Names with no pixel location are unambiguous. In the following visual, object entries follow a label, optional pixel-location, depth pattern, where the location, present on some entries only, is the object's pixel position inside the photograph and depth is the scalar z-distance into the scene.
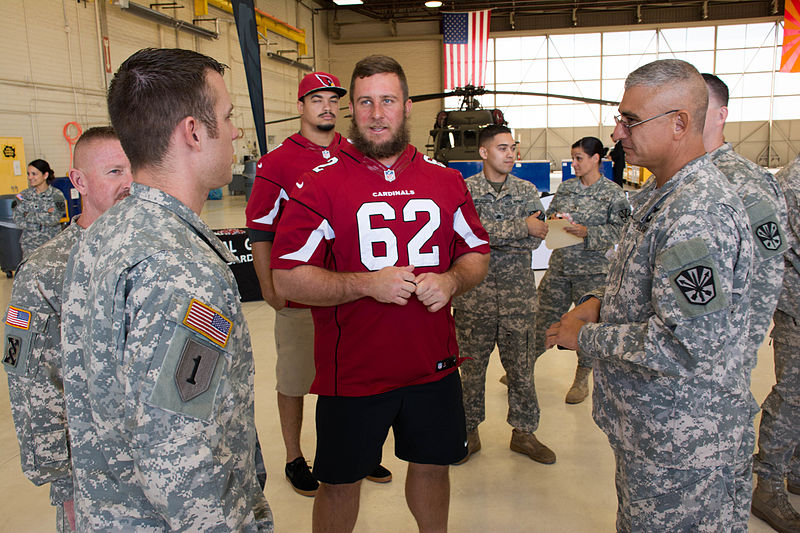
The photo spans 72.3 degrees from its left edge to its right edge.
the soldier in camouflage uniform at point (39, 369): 1.54
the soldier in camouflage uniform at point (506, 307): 3.16
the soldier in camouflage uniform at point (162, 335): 0.92
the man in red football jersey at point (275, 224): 2.67
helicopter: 11.97
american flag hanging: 15.85
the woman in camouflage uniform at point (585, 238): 3.85
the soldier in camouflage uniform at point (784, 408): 2.50
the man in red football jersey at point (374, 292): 1.83
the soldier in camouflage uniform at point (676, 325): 1.42
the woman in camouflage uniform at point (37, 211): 7.20
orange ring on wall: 10.93
